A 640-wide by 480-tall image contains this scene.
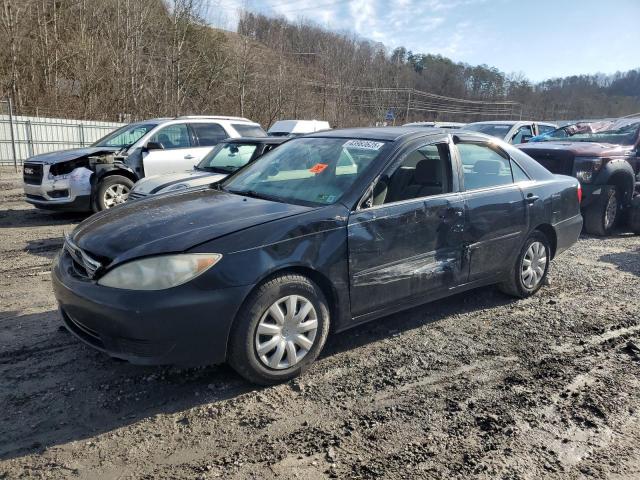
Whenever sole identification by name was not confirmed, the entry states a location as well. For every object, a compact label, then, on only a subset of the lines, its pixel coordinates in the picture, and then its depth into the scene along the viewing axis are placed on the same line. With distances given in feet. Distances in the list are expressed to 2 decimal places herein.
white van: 59.98
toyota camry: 9.82
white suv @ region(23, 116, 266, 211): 28.07
